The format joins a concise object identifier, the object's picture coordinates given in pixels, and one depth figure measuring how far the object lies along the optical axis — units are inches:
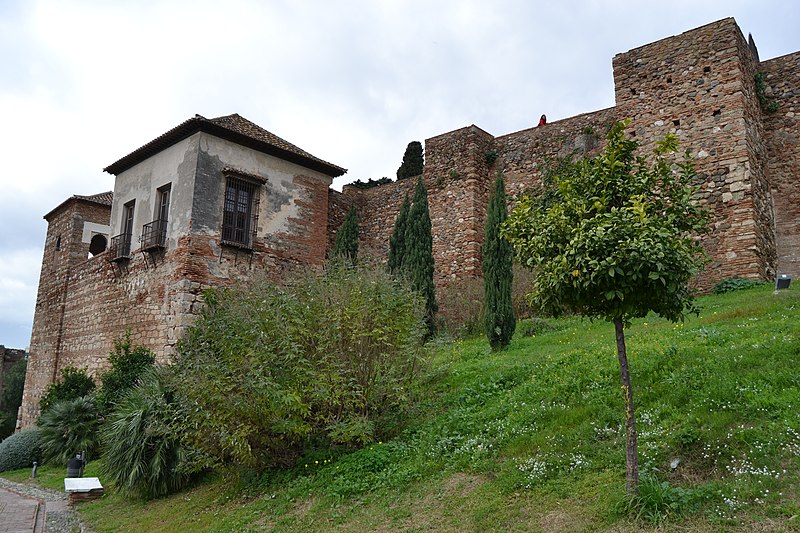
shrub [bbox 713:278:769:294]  481.7
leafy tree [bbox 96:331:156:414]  559.9
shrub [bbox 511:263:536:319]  569.9
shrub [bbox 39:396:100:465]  552.1
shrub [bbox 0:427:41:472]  597.3
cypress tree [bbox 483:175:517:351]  470.9
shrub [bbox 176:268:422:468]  309.4
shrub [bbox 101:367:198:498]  364.5
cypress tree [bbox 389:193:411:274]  617.3
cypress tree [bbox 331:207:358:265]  699.4
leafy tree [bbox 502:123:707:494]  200.2
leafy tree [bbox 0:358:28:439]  1179.3
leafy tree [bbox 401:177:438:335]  574.2
